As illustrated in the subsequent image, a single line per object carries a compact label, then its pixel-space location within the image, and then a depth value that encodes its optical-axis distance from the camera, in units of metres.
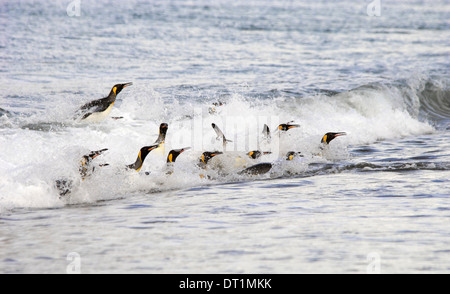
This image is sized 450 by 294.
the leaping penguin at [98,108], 21.83
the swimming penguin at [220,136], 20.79
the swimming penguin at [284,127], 21.26
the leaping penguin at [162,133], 18.89
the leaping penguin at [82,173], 14.32
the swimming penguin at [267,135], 21.34
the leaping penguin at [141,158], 16.16
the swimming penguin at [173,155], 16.61
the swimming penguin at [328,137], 20.64
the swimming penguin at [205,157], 17.42
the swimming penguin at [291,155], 18.36
